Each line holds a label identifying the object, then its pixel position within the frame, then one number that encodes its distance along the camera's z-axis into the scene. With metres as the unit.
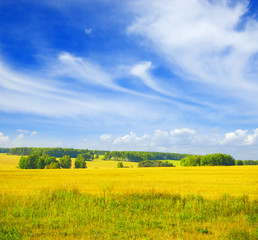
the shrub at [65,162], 114.34
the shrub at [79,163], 114.19
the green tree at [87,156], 159.48
